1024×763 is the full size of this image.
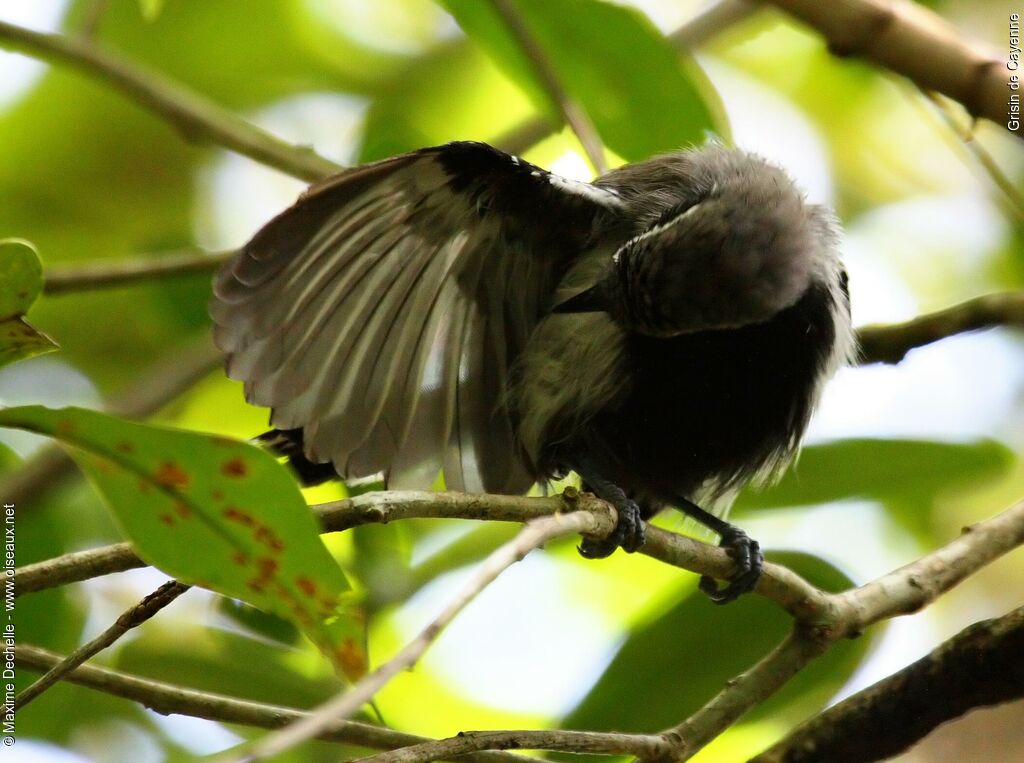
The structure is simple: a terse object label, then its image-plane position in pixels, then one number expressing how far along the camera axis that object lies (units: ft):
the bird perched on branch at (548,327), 15.90
